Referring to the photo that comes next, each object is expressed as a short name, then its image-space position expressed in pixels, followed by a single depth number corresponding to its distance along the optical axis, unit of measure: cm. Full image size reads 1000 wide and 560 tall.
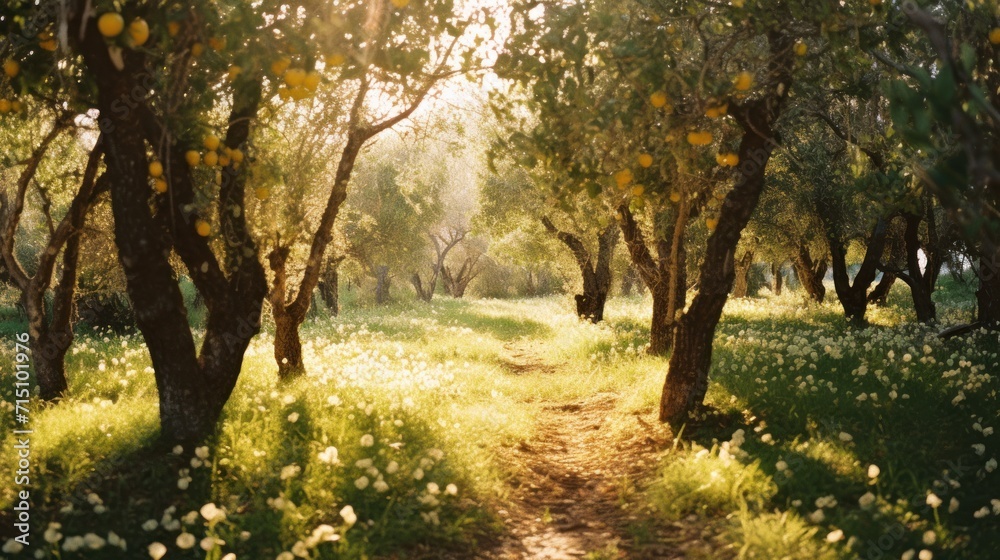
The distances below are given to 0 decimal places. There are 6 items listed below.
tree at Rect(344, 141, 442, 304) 3241
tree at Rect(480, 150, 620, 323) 2169
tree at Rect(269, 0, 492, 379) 549
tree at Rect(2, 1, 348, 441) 525
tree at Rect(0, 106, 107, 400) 820
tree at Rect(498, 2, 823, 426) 592
